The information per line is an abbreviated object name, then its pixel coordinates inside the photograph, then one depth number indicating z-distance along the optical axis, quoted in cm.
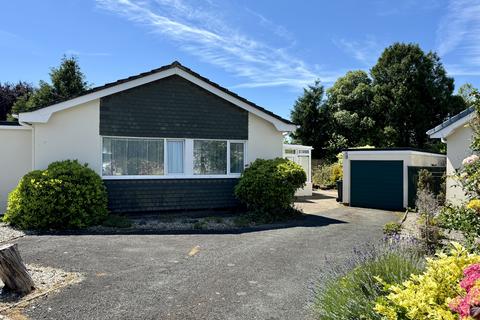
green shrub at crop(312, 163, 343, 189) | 2441
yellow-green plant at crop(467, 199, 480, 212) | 451
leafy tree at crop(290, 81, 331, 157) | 3052
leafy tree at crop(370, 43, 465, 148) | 3169
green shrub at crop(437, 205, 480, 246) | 468
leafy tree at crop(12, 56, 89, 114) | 2539
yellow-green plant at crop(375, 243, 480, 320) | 288
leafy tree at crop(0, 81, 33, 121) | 3197
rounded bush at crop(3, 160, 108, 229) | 1017
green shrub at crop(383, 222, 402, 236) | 1006
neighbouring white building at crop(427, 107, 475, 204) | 1284
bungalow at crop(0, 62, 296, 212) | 1212
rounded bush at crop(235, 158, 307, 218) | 1262
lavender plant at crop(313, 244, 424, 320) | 371
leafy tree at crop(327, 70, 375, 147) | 3128
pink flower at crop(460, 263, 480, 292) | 267
